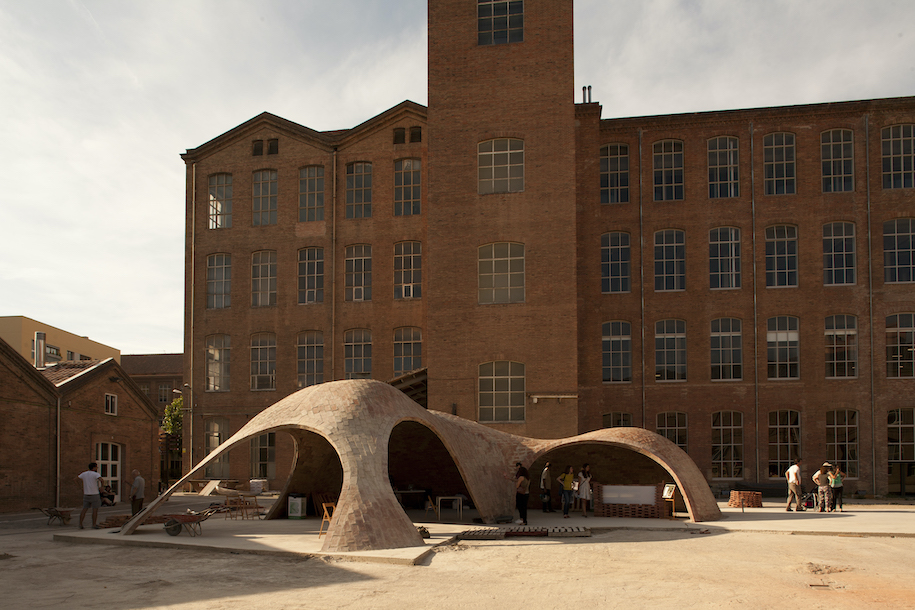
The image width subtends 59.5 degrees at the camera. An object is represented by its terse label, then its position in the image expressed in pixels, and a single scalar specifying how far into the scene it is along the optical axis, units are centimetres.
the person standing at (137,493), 1980
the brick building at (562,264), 2986
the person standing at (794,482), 2370
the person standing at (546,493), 2275
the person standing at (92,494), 1812
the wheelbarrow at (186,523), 1596
